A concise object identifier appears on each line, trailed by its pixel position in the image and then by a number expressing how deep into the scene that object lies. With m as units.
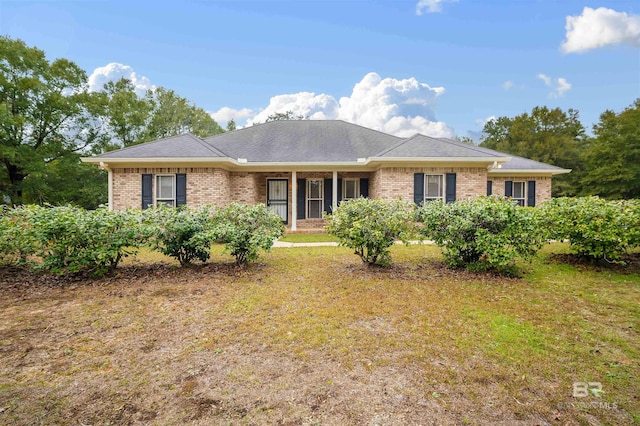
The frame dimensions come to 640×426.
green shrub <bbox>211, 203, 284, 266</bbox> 6.37
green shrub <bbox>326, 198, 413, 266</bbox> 6.15
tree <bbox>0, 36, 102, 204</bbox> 17.42
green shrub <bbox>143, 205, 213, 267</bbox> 6.15
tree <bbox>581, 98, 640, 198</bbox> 20.86
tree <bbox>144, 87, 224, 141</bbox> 28.38
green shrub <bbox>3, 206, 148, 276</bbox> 5.62
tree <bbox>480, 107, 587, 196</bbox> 26.44
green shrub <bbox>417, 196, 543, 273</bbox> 5.87
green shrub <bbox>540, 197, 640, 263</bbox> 6.11
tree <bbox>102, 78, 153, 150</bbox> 22.89
